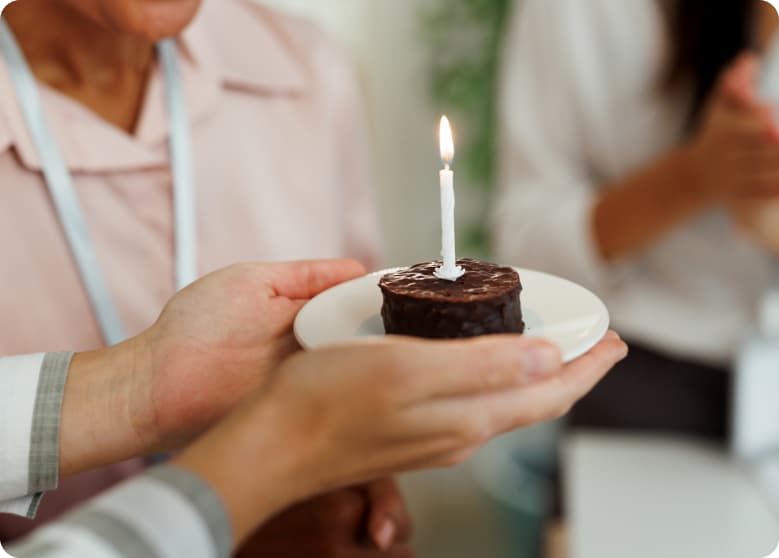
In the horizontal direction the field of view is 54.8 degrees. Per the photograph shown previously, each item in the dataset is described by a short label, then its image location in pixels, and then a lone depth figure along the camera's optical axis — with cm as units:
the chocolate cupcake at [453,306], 40
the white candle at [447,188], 38
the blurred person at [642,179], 80
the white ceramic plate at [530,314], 38
